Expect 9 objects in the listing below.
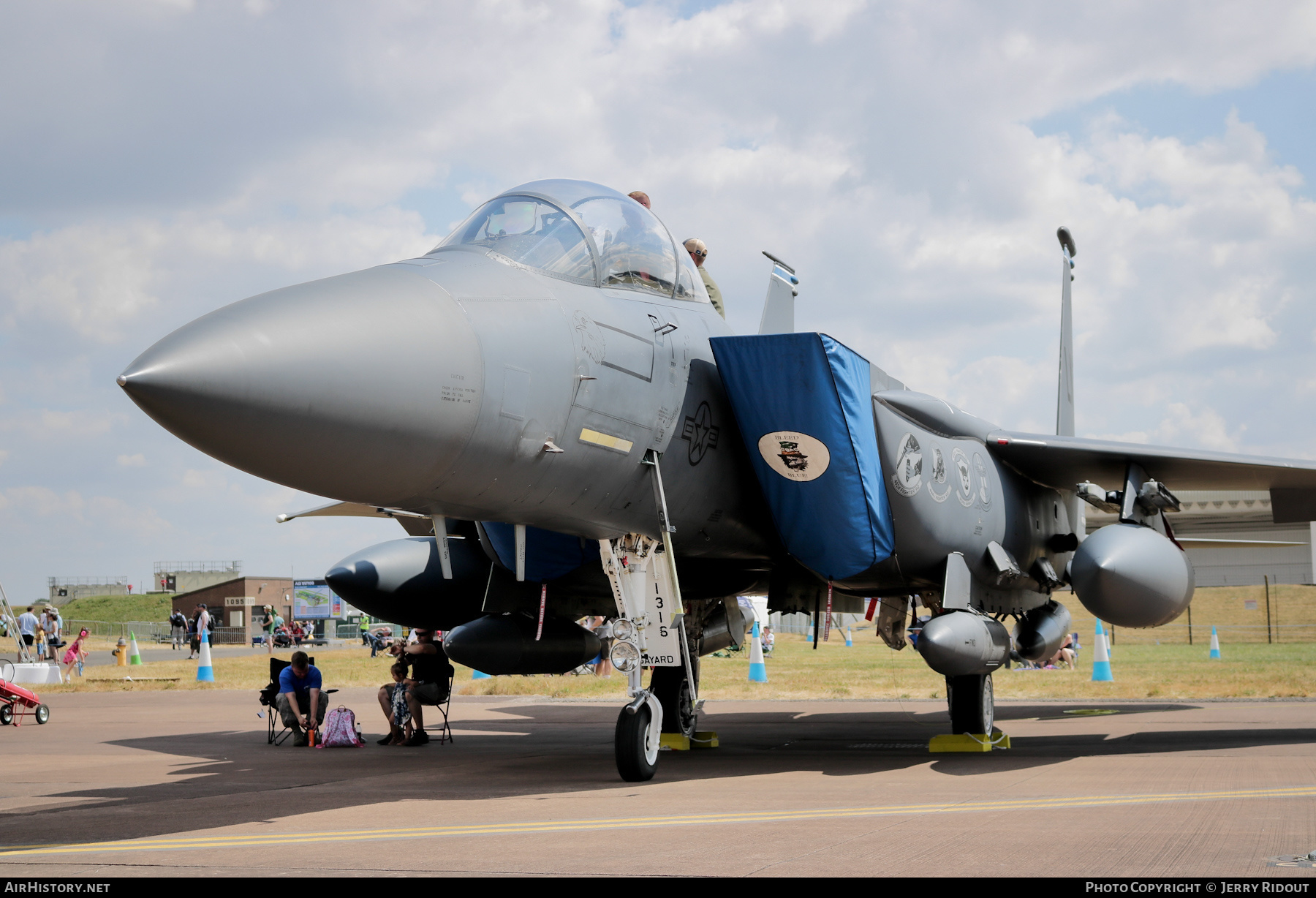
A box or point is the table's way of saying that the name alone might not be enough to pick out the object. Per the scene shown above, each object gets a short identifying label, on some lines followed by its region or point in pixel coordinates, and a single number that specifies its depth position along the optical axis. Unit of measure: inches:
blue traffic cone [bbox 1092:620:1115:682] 794.2
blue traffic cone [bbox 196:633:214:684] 911.0
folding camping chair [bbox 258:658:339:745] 480.7
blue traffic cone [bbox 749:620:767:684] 876.0
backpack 465.1
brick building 2507.4
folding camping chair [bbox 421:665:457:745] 469.9
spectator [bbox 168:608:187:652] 1844.2
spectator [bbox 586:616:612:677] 337.1
